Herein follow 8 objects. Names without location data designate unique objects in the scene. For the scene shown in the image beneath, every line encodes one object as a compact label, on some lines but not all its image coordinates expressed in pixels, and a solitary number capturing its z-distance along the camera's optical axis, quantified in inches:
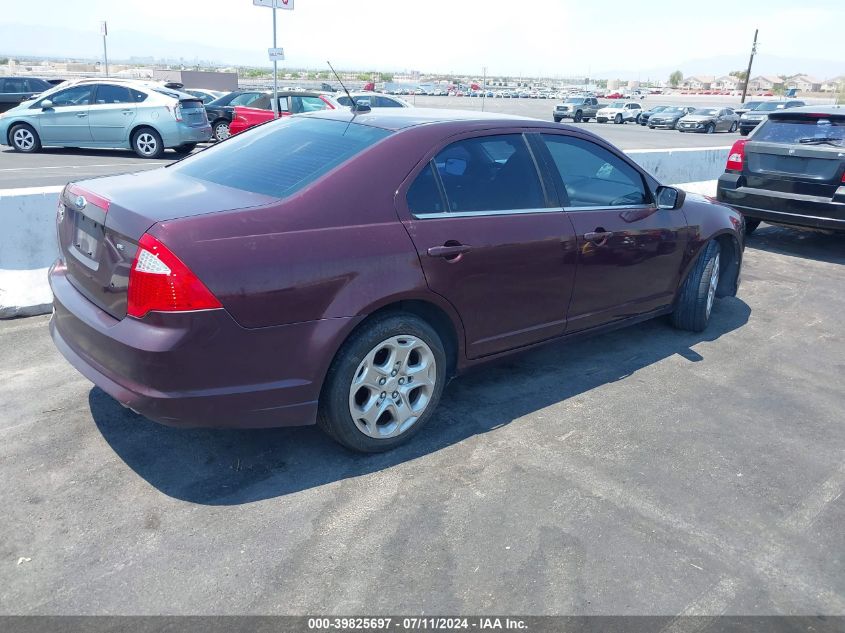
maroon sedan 114.8
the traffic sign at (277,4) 481.7
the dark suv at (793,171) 301.4
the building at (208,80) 1855.3
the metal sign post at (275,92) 521.0
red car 652.7
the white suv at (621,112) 1610.5
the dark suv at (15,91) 861.2
